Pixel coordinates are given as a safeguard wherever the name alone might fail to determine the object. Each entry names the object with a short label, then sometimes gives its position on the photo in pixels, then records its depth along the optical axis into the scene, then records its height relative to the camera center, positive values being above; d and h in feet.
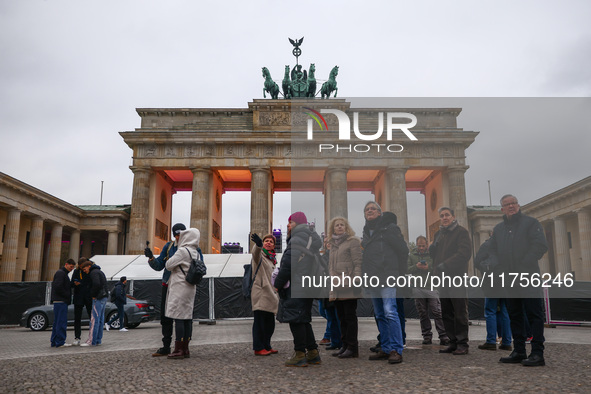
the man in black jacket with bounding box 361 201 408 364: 20.94 +0.94
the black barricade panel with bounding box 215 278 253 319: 57.16 -1.25
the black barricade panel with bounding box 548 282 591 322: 47.73 -1.54
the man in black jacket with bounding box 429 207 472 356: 22.72 +0.83
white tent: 73.31 +3.39
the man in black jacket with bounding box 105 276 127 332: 47.44 -1.38
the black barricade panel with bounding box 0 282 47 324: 59.77 -1.50
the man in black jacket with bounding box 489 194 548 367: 19.54 +0.91
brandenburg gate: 124.47 +31.63
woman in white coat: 22.91 -0.42
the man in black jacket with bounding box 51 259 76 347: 31.14 -0.80
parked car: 50.70 -3.11
